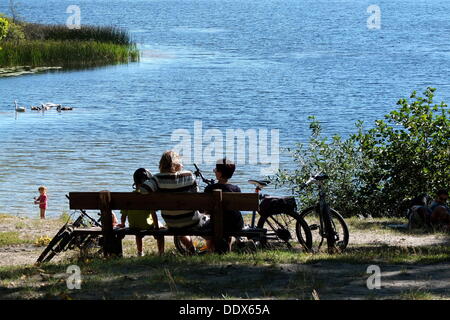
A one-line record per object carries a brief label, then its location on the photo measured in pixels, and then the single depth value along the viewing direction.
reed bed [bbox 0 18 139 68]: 54.56
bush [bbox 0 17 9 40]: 50.19
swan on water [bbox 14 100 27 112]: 40.75
